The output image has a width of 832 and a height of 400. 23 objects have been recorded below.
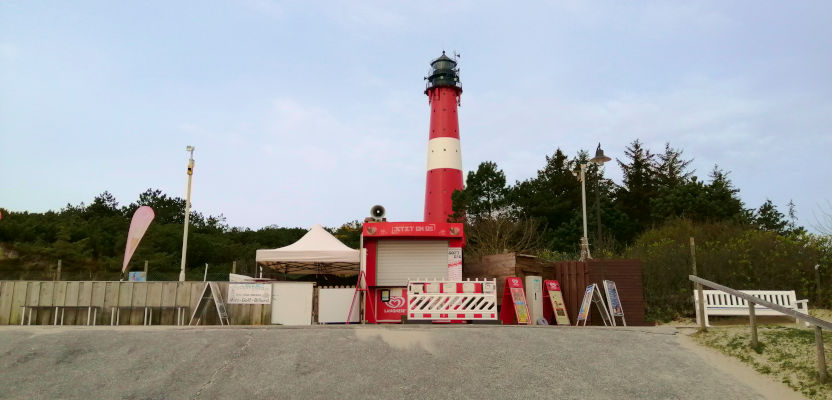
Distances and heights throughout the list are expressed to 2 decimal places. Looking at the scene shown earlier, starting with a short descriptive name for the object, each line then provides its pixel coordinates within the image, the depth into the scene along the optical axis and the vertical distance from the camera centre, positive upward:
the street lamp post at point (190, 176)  18.97 +3.29
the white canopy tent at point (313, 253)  16.53 +0.77
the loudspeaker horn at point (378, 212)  19.05 +2.18
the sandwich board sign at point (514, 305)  15.25 -0.51
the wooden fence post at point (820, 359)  8.57 -0.98
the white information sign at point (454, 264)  18.12 +0.58
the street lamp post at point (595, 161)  18.73 +3.94
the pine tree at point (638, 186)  44.75 +7.61
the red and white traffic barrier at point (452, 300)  14.74 -0.41
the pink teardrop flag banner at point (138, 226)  16.67 +1.42
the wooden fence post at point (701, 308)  11.66 -0.39
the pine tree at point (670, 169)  45.25 +8.99
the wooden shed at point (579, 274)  16.12 +0.33
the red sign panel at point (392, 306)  17.61 -0.69
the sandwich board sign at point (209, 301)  14.74 -0.57
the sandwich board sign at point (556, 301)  16.22 -0.43
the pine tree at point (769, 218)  35.94 +4.21
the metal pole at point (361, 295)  15.74 -0.36
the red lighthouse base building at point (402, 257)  17.81 +0.76
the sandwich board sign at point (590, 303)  15.37 -0.47
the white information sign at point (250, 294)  14.99 -0.36
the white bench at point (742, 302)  13.79 -0.32
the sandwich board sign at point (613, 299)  15.69 -0.34
